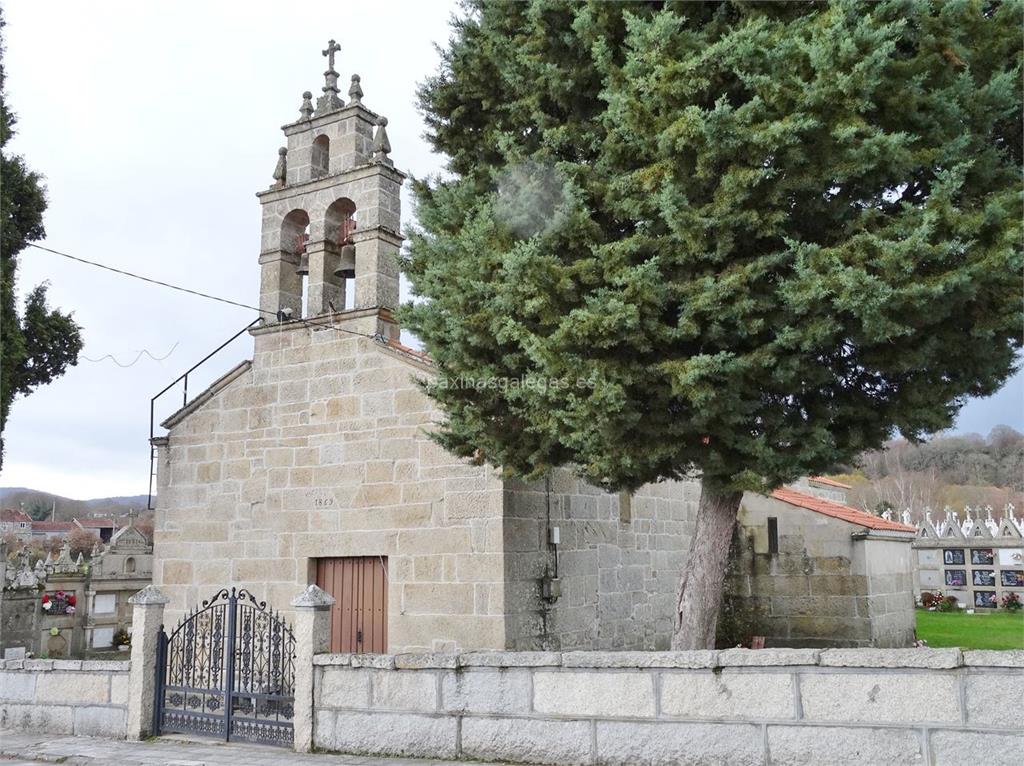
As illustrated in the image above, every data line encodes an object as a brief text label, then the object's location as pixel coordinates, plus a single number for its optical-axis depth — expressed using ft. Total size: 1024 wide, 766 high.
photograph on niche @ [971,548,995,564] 73.87
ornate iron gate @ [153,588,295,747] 25.95
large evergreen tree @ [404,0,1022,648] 19.25
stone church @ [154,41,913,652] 31.94
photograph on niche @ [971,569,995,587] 73.82
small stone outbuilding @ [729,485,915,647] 43.83
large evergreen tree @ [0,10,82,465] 46.29
